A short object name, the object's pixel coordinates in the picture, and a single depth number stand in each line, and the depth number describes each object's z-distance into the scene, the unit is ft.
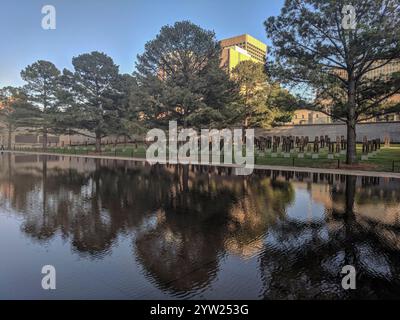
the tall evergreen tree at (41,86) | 158.70
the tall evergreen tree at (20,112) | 159.21
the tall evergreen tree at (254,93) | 129.49
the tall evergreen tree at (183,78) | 106.42
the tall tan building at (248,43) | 455.26
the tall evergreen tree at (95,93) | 136.32
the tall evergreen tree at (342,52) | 66.44
